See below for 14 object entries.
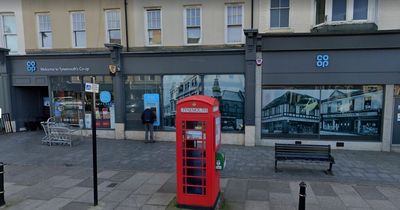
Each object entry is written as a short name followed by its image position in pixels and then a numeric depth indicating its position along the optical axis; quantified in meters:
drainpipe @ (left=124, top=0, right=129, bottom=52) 11.81
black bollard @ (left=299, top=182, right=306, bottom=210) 4.04
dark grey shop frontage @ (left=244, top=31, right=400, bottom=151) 9.47
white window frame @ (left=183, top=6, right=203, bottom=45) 11.46
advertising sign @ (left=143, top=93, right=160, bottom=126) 11.34
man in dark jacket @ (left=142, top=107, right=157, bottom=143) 10.70
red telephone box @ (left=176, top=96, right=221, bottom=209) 4.71
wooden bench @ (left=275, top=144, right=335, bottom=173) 6.98
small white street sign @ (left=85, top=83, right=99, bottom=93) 5.03
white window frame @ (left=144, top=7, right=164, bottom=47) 11.74
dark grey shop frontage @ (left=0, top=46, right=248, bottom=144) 10.63
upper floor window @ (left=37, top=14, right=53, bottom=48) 12.68
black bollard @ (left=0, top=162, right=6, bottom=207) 5.17
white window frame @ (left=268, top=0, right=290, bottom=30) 10.71
